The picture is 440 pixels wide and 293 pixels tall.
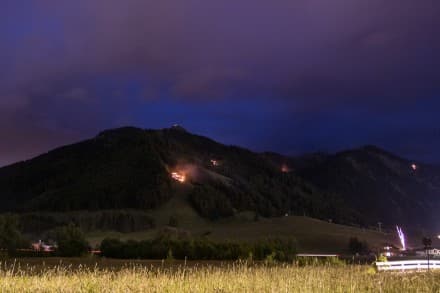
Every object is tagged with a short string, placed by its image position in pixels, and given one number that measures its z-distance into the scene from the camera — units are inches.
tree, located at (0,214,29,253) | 2290.8
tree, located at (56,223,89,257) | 2161.7
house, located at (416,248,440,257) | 2464.3
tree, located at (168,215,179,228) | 4969.0
